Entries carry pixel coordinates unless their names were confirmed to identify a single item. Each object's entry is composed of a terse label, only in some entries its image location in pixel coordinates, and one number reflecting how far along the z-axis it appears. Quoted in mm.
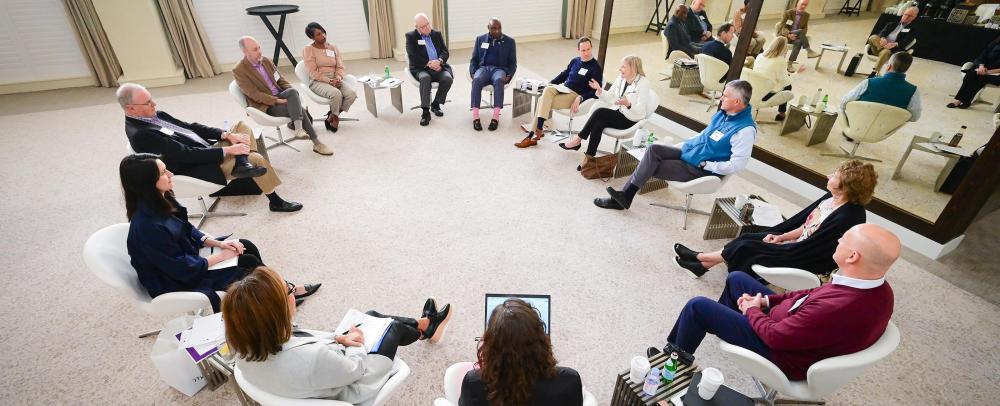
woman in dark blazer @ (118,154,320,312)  2121
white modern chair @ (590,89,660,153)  4242
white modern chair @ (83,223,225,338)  2029
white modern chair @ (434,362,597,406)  1723
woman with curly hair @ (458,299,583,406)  1342
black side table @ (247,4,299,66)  6227
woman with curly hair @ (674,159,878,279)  2373
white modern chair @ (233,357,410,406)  1552
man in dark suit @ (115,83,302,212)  3062
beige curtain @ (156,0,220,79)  6106
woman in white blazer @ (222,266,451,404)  1429
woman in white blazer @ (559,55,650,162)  4180
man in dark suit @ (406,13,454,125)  5363
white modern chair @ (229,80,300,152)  4215
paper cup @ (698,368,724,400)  1717
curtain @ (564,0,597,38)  8633
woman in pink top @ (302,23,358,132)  4895
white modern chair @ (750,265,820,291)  2352
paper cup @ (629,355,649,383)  1829
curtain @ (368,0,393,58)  7160
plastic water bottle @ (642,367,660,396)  1784
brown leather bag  4254
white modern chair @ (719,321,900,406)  1733
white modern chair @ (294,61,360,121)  4836
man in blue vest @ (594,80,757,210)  3289
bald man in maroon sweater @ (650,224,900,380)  1744
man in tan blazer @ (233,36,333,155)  4195
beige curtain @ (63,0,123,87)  5734
